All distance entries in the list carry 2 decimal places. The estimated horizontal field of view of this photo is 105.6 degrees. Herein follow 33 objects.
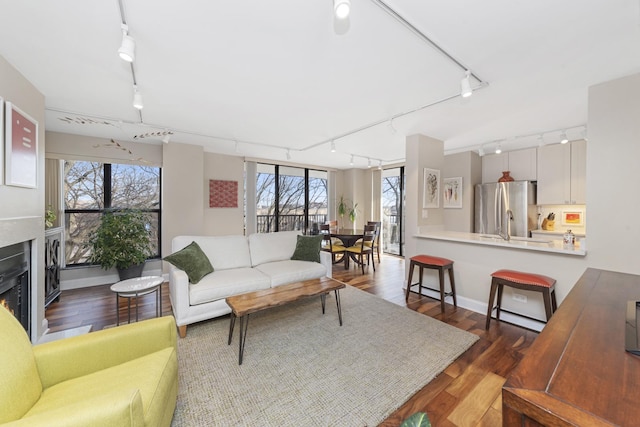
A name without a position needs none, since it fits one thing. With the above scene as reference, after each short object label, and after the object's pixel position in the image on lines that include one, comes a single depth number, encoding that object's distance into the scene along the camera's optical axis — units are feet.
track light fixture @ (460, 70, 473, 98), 6.22
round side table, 7.29
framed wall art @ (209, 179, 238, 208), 16.69
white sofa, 8.16
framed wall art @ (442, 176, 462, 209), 16.58
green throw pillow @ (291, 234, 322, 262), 11.82
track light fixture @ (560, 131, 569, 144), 11.07
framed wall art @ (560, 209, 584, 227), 13.54
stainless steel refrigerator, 14.38
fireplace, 6.09
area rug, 5.06
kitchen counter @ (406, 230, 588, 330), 7.98
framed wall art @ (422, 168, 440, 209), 12.44
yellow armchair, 2.79
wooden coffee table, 6.79
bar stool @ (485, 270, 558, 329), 7.39
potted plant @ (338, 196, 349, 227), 23.53
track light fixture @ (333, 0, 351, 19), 3.65
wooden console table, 1.93
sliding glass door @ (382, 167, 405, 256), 21.11
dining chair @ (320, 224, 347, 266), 16.45
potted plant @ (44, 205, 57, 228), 10.41
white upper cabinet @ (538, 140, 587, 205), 12.88
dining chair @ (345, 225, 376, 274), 16.03
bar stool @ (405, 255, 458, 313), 9.88
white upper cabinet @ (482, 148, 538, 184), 14.51
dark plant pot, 12.74
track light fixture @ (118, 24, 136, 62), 4.70
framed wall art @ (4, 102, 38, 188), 6.28
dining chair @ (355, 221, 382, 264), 17.31
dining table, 16.22
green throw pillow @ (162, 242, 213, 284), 8.64
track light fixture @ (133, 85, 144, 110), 7.09
